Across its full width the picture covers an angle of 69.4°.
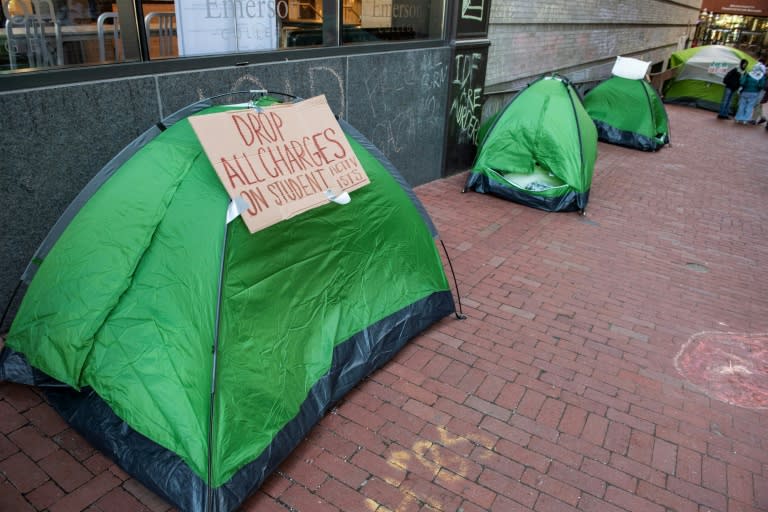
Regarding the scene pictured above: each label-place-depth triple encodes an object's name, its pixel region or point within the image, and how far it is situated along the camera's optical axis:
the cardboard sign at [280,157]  3.03
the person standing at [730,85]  15.55
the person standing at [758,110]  15.43
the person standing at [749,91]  14.80
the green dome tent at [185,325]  2.70
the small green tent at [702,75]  16.80
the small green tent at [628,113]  11.12
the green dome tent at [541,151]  7.01
